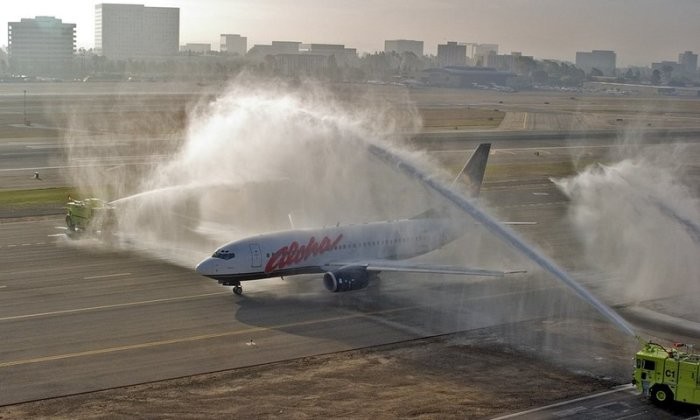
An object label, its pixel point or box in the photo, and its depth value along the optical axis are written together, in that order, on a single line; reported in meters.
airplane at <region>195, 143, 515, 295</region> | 58.88
